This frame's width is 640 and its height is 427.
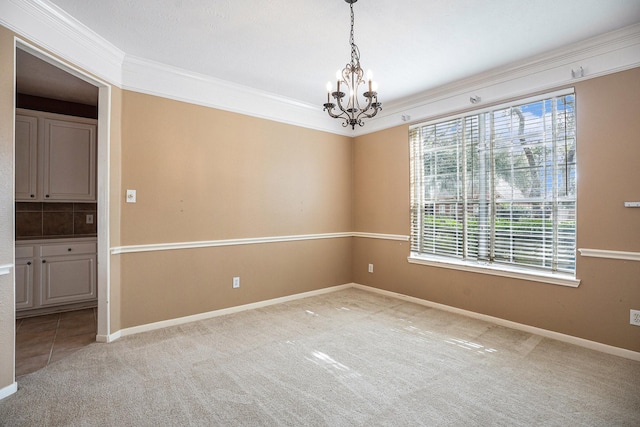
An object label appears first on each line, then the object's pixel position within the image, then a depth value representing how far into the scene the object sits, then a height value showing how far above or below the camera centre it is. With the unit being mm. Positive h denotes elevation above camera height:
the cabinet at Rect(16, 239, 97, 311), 3707 -722
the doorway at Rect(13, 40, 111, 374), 2994 +1203
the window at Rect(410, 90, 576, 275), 3111 +319
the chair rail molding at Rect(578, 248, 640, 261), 2689 -342
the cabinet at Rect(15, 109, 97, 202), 3791 +703
